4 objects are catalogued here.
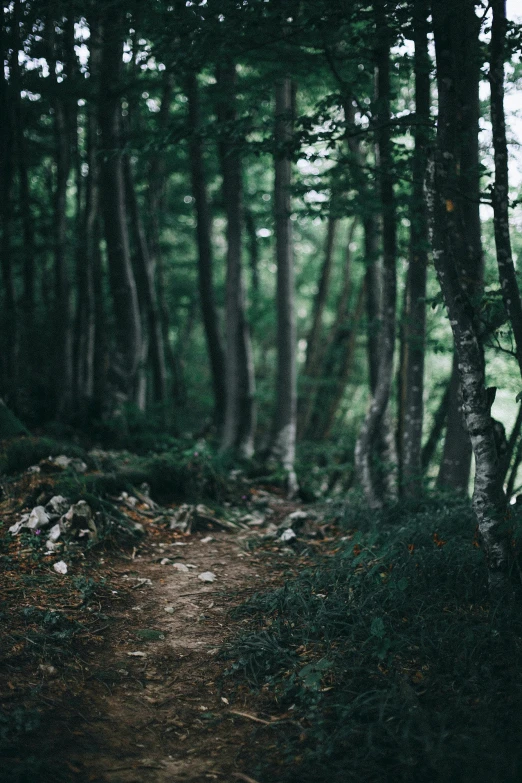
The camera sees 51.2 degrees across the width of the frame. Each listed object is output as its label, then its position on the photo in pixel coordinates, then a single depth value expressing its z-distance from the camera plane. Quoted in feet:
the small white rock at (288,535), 19.08
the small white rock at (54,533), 15.70
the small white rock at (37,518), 16.04
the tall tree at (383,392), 21.49
